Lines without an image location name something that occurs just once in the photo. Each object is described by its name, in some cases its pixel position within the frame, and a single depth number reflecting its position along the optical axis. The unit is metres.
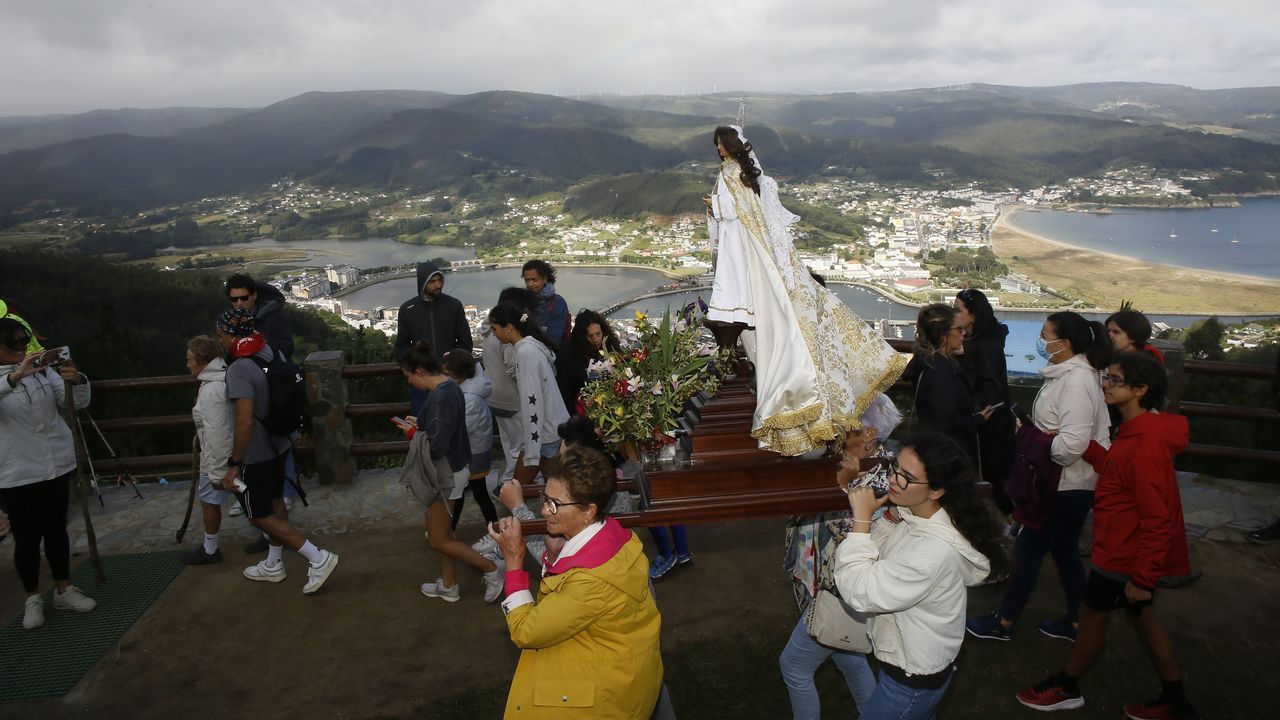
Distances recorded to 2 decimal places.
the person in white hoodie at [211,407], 4.75
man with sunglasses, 5.55
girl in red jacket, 3.21
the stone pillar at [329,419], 6.40
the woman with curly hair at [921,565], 2.41
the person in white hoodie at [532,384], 5.00
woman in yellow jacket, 2.29
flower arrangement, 3.63
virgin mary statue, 3.40
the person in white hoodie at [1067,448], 3.83
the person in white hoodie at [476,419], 4.96
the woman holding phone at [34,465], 4.35
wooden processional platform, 3.43
